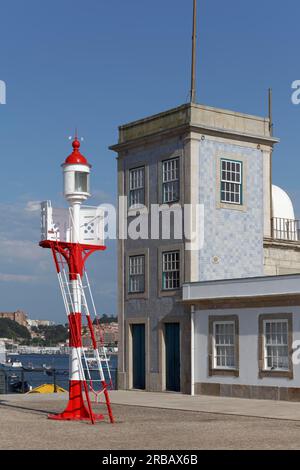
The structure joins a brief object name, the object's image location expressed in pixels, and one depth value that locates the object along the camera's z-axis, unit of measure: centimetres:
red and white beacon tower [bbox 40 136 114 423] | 2120
